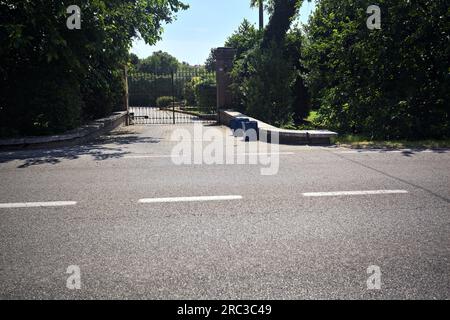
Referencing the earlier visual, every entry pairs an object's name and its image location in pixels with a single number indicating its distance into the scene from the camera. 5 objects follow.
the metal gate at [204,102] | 21.88
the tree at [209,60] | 75.01
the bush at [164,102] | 46.15
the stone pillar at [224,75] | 17.78
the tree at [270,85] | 14.97
